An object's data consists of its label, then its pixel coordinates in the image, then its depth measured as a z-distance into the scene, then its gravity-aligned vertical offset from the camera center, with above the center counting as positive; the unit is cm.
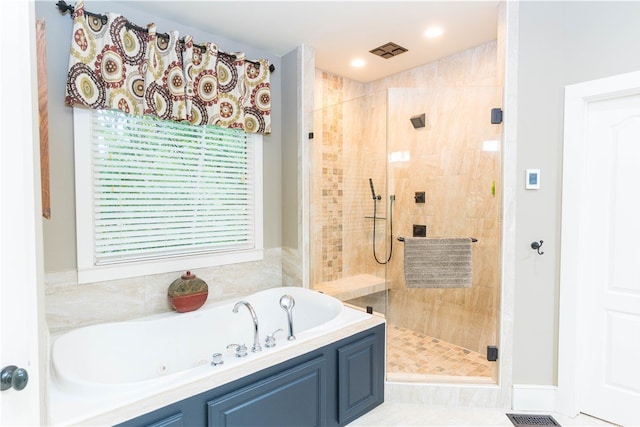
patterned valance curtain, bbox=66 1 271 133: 204 +91
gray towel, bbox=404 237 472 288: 247 -47
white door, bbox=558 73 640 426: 201 -32
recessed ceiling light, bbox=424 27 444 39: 259 +136
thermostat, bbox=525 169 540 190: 216 +15
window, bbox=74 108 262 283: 215 +5
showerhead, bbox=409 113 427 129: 275 +68
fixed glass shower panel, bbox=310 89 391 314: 292 +1
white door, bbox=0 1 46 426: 86 -4
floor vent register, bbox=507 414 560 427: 207 -140
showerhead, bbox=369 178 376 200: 302 +10
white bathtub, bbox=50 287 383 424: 139 -84
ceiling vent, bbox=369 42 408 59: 288 +137
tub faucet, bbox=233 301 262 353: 182 -77
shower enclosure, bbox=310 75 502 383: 244 -7
